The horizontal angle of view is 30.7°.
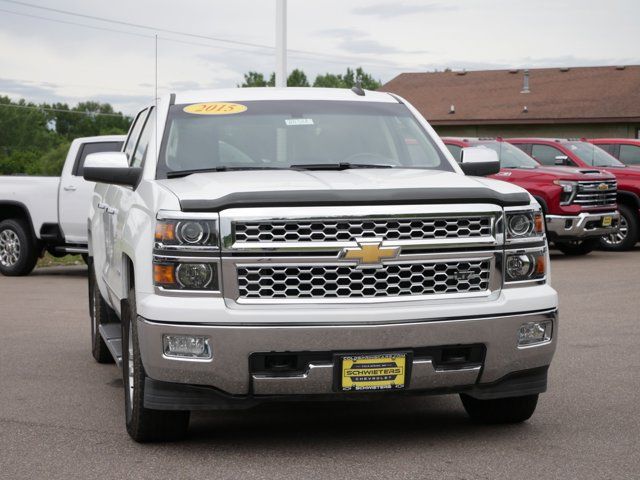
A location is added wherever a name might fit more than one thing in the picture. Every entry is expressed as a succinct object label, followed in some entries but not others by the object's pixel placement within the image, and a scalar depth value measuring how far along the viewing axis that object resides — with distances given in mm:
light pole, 25062
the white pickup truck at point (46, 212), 16203
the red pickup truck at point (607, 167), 21047
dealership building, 45312
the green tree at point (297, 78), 134500
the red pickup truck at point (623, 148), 23141
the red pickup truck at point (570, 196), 19109
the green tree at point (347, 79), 136875
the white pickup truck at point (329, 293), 5625
